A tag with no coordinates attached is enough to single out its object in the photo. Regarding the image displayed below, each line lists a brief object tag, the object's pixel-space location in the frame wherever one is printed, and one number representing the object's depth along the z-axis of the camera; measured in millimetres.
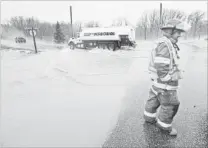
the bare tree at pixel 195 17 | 37784
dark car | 22375
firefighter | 2434
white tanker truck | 16830
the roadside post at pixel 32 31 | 12996
